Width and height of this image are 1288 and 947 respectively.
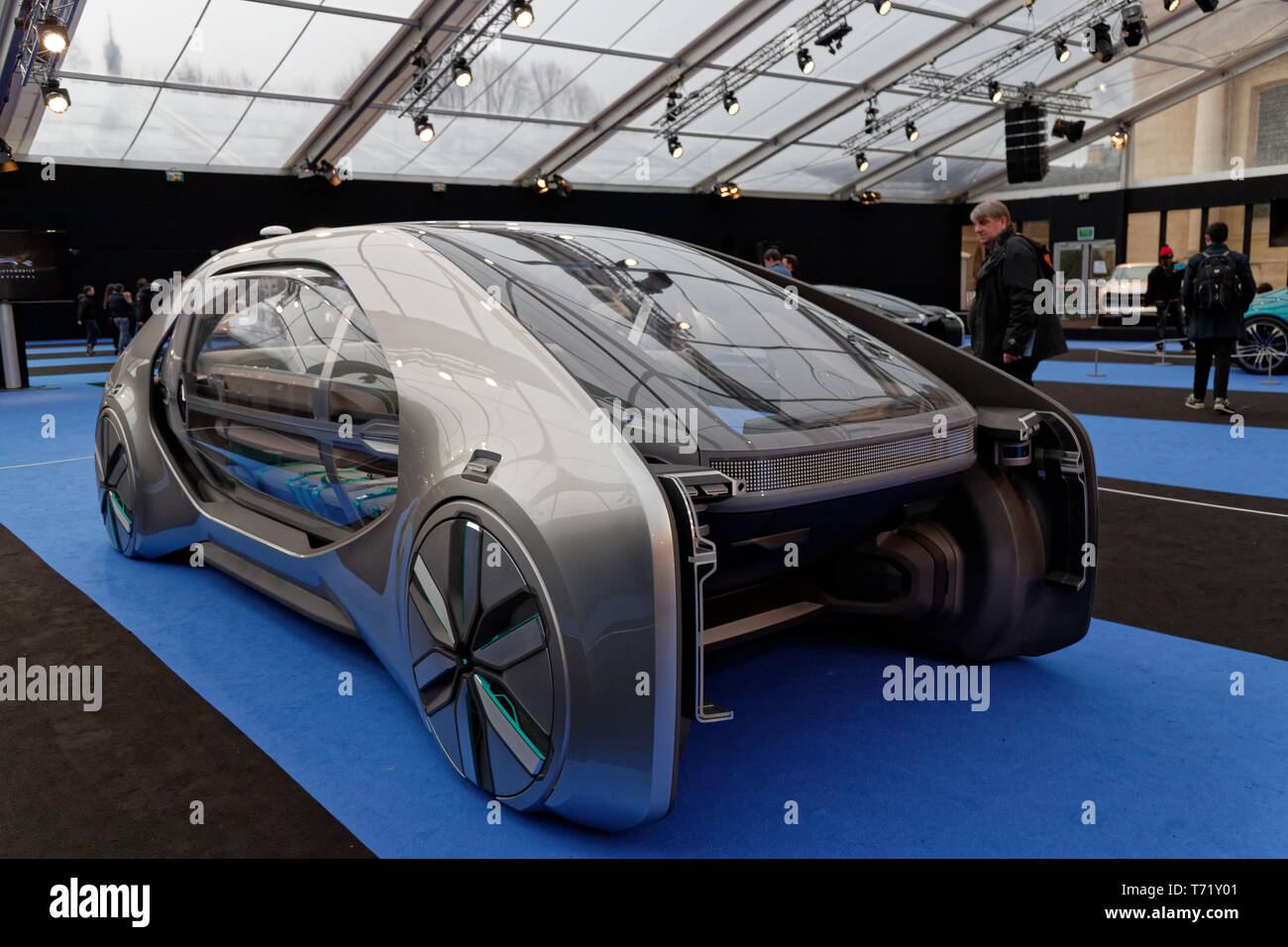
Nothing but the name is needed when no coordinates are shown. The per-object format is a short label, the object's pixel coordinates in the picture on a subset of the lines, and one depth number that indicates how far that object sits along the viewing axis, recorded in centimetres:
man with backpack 749
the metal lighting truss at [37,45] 1063
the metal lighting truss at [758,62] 1463
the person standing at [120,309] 1561
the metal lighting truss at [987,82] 1648
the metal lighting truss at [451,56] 1320
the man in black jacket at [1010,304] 505
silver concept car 169
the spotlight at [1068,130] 1928
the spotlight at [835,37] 1430
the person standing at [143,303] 1609
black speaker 1703
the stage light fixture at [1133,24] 1448
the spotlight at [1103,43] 1562
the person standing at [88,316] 1731
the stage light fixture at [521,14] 1238
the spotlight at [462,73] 1388
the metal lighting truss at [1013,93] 1792
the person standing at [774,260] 998
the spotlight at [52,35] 985
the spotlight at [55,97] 1257
